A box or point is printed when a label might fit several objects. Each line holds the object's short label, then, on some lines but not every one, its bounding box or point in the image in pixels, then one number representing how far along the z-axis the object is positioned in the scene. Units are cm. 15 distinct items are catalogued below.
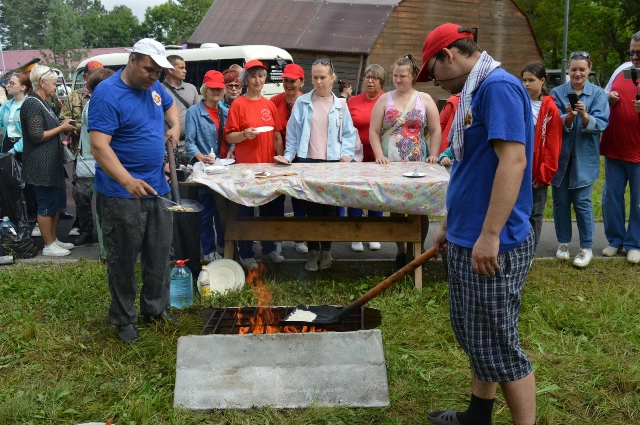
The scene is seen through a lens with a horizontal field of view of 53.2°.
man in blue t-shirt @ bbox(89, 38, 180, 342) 405
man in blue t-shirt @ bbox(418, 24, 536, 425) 252
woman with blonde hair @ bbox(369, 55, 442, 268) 614
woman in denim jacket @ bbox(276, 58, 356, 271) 623
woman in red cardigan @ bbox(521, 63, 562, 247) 566
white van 1705
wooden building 2167
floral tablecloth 520
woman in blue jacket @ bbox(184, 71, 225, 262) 647
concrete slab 349
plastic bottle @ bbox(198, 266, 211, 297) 538
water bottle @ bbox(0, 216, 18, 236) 668
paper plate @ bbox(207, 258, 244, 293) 554
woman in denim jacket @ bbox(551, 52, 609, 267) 605
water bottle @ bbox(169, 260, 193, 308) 521
